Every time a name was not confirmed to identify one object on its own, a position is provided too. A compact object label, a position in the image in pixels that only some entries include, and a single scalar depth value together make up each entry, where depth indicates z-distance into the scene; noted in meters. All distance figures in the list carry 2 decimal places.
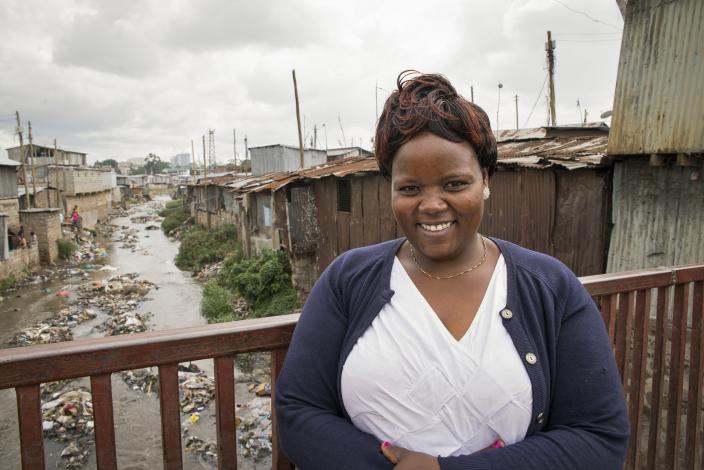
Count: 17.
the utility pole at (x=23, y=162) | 22.80
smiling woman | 1.16
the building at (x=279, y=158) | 25.31
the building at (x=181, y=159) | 129.00
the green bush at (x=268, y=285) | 12.78
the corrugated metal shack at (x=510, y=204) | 5.43
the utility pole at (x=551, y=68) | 15.20
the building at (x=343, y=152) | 27.19
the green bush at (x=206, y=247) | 20.12
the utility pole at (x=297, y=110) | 18.44
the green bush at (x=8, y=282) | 15.42
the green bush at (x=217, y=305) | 12.82
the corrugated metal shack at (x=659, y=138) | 4.27
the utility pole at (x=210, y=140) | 41.19
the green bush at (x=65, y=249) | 20.22
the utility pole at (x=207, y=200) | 27.24
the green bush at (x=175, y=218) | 32.16
